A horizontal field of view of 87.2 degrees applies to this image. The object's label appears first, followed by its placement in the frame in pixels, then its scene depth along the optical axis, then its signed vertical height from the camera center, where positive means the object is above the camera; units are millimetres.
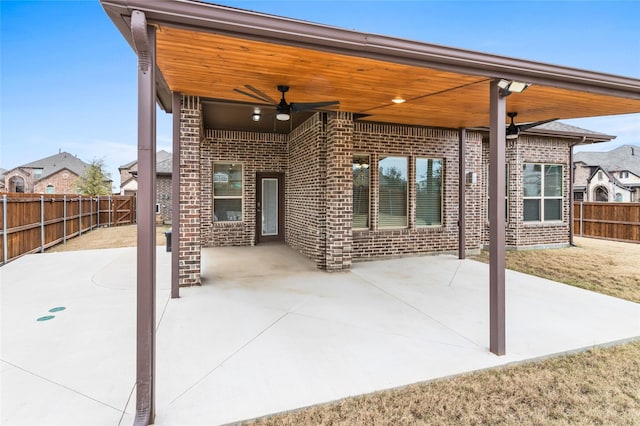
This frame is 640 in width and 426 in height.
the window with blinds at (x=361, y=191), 7781 +442
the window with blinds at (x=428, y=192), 8312 +451
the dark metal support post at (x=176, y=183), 5223 +433
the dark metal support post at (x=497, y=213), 3383 -34
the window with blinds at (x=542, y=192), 9891 +529
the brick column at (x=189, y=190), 5402 +330
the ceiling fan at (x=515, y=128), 6107 +1528
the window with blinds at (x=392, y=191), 7965 +446
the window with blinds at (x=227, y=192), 9727 +531
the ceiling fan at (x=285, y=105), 4575 +1506
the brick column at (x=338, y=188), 6586 +433
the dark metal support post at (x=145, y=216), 2318 -39
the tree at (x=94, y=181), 26828 +2387
